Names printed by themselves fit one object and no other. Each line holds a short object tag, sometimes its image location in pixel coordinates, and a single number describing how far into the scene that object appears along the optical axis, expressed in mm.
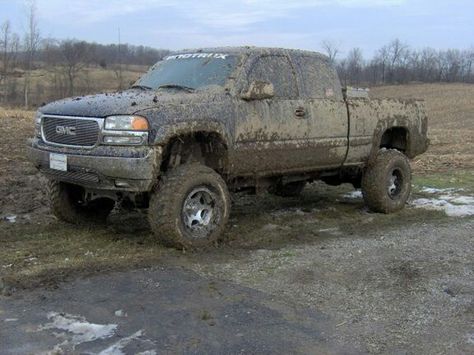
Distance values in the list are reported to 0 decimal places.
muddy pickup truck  6160
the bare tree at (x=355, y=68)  103556
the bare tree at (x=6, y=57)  79062
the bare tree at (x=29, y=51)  76275
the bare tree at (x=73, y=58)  83506
